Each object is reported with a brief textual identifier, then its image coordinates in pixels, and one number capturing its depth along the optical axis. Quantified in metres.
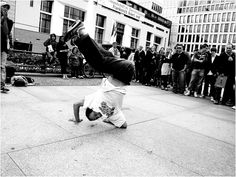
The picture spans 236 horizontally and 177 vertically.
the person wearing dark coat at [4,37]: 5.47
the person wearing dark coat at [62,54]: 9.89
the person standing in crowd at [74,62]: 10.33
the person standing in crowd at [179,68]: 9.55
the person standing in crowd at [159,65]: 10.99
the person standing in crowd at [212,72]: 8.78
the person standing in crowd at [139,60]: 11.78
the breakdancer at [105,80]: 3.32
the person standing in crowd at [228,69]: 8.14
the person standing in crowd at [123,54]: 13.15
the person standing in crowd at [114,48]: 10.52
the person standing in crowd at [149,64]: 11.44
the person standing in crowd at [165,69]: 10.48
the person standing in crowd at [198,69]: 9.11
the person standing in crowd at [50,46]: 9.91
